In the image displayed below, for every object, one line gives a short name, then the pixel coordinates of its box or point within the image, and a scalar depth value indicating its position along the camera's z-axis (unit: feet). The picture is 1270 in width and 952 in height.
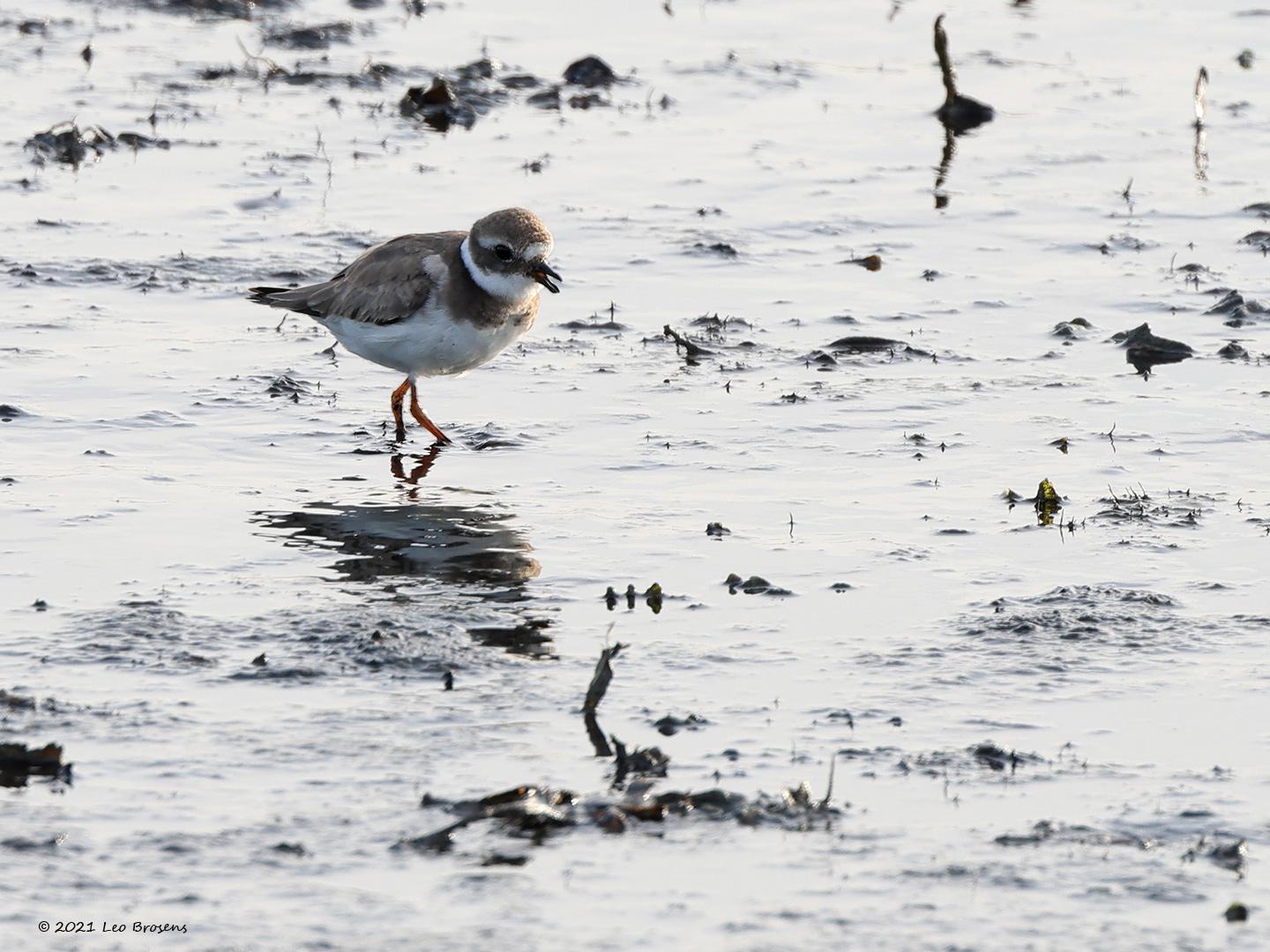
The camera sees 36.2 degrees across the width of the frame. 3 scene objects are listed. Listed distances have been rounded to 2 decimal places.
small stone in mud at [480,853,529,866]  20.17
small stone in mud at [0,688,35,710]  23.24
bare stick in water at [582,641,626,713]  23.38
